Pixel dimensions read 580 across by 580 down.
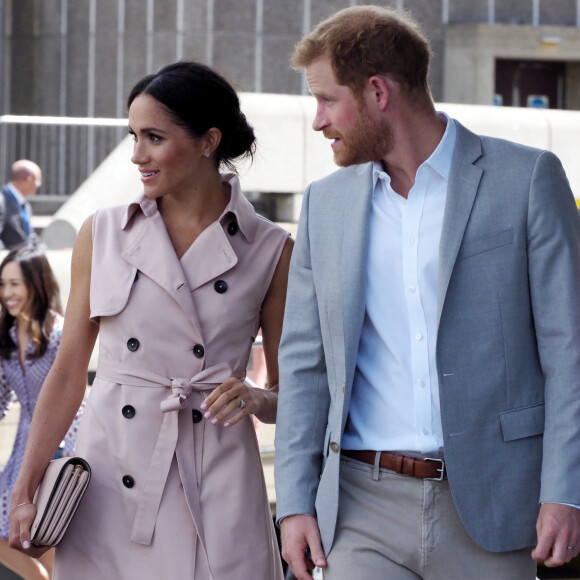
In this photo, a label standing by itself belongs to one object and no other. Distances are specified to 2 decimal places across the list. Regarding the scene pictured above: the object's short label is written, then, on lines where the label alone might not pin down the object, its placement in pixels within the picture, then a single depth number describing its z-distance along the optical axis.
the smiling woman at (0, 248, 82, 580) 11.07
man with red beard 5.80
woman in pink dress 6.84
